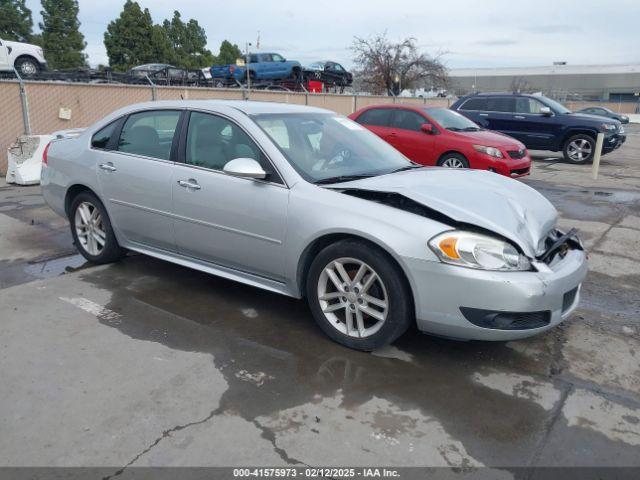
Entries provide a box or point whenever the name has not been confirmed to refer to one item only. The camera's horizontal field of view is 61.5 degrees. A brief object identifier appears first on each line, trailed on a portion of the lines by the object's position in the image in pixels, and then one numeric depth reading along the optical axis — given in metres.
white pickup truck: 18.36
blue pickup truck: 24.48
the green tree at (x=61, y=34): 43.47
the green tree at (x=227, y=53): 59.81
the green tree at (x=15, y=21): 45.69
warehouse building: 78.19
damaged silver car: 3.18
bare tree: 39.72
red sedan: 9.62
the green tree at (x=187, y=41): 51.91
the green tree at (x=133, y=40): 43.25
